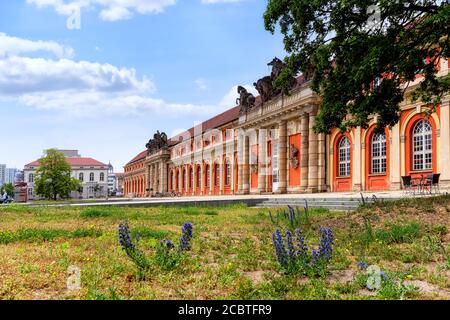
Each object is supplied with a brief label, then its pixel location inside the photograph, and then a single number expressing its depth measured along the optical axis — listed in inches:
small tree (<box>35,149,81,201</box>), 2568.9
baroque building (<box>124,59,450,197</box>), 1052.5
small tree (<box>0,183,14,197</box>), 5590.6
